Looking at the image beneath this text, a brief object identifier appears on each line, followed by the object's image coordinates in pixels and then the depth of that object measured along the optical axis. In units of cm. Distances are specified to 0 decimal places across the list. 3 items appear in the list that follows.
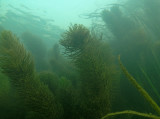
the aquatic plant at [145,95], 28
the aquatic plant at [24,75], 57
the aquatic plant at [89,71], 65
